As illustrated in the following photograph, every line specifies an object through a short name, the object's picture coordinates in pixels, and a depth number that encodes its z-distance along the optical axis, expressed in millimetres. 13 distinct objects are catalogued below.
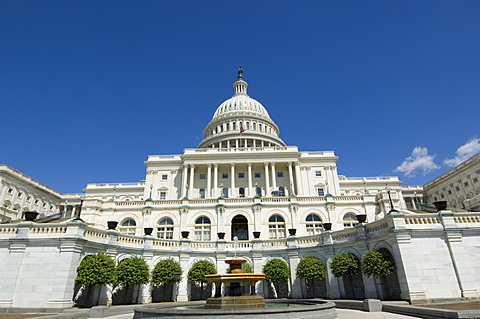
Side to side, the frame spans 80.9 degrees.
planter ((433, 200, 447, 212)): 21688
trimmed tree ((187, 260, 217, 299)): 26578
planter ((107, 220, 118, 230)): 25891
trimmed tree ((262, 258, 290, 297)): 26875
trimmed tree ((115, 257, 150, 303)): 23438
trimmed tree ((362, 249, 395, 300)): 20594
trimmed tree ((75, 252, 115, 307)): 20953
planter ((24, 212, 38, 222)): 22055
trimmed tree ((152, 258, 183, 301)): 25484
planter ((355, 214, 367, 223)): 24850
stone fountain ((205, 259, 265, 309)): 15781
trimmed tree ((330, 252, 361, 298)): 23531
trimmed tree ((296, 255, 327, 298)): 25312
